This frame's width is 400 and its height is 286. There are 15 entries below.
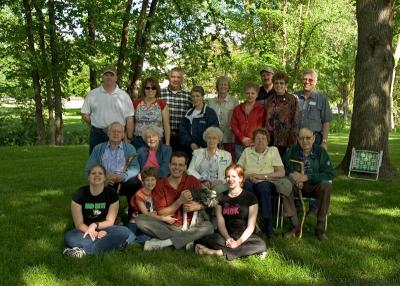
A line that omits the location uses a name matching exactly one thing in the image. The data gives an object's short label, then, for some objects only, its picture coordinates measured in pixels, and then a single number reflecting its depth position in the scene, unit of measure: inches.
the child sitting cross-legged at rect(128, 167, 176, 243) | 221.0
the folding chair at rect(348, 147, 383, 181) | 362.3
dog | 205.2
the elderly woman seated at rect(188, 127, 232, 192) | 235.6
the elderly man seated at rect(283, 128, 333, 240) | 223.6
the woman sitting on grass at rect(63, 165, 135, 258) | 199.6
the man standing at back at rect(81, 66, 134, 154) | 256.7
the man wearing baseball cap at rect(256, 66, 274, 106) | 267.3
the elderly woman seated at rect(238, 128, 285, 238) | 224.1
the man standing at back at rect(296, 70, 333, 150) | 271.9
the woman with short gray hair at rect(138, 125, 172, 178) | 239.5
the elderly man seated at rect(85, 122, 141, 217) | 235.9
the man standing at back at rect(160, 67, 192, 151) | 268.4
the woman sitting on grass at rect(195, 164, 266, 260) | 195.5
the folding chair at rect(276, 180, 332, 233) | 233.6
